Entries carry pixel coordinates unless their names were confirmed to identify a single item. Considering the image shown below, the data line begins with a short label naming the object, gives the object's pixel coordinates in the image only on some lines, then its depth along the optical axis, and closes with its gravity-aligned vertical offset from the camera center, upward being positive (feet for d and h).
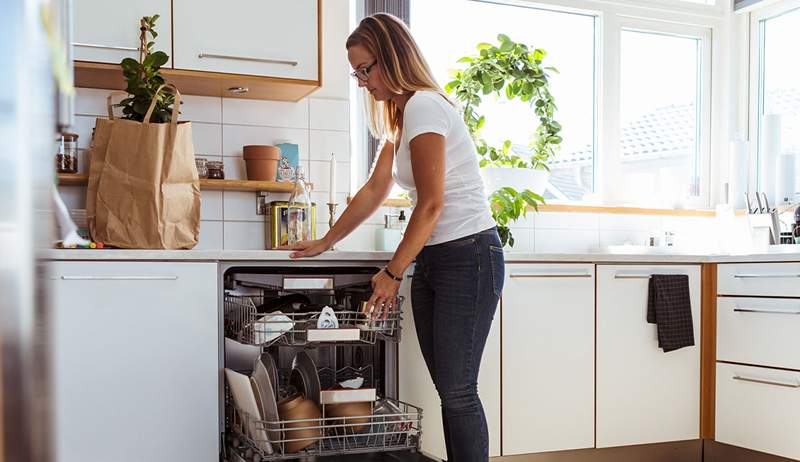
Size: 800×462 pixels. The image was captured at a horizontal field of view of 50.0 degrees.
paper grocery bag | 7.72 +0.20
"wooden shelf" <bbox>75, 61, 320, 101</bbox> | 8.72 +1.38
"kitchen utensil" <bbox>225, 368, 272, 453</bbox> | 7.27 -1.70
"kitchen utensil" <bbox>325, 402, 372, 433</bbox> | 7.77 -1.82
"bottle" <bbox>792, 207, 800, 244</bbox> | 10.93 -0.20
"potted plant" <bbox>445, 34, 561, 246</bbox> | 11.19 +1.60
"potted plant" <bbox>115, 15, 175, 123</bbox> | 8.20 +1.18
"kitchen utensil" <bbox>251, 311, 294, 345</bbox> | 7.36 -1.01
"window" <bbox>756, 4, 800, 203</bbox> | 12.53 +1.71
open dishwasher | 7.42 -1.59
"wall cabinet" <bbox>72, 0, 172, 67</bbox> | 8.43 +1.81
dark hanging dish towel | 9.77 -1.13
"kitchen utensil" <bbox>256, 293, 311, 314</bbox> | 8.45 -0.92
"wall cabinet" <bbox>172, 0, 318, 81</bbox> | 8.83 +1.82
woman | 6.97 -0.19
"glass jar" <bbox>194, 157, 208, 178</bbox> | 9.58 +0.49
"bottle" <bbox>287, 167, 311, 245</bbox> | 9.64 -0.04
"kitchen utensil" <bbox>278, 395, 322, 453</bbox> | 7.61 -1.83
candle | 10.03 +0.26
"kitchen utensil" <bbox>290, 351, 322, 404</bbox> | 8.16 -1.59
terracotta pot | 9.73 +0.56
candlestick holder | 10.05 -0.01
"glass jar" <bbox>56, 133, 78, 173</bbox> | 8.93 +0.59
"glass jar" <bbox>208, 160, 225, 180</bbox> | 9.65 +0.45
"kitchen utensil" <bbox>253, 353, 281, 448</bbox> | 7.46 -1.66
